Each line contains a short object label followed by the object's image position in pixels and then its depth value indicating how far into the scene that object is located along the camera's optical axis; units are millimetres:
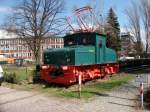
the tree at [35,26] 20426
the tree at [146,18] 25070
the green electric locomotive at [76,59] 8743
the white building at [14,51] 56368
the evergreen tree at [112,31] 26520
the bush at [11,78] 10067
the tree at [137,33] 25815
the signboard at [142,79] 6111
